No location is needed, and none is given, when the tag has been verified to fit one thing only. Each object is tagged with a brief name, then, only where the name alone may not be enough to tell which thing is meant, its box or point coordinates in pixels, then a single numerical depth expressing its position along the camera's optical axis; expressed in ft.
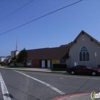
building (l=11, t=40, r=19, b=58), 140.87
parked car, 48.62
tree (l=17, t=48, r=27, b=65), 103.06
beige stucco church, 67.36
